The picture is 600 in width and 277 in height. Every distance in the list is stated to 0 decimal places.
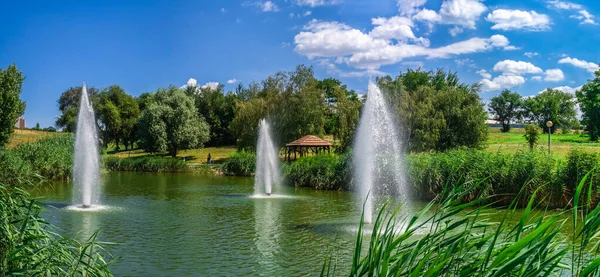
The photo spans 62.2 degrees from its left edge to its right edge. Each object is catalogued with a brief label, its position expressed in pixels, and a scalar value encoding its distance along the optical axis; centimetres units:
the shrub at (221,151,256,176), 3734
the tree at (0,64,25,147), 3519
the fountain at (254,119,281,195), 2453
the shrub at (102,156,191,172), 4212
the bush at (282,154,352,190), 2606
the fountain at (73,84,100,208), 1890
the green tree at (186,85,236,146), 6850
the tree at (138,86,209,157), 5375
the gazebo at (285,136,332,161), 3972
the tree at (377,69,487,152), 3769
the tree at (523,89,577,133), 8331
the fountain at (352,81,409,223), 1625
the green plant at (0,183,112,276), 549
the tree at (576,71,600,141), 5478
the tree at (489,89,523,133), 9906
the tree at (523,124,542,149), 3728
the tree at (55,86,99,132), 6744
